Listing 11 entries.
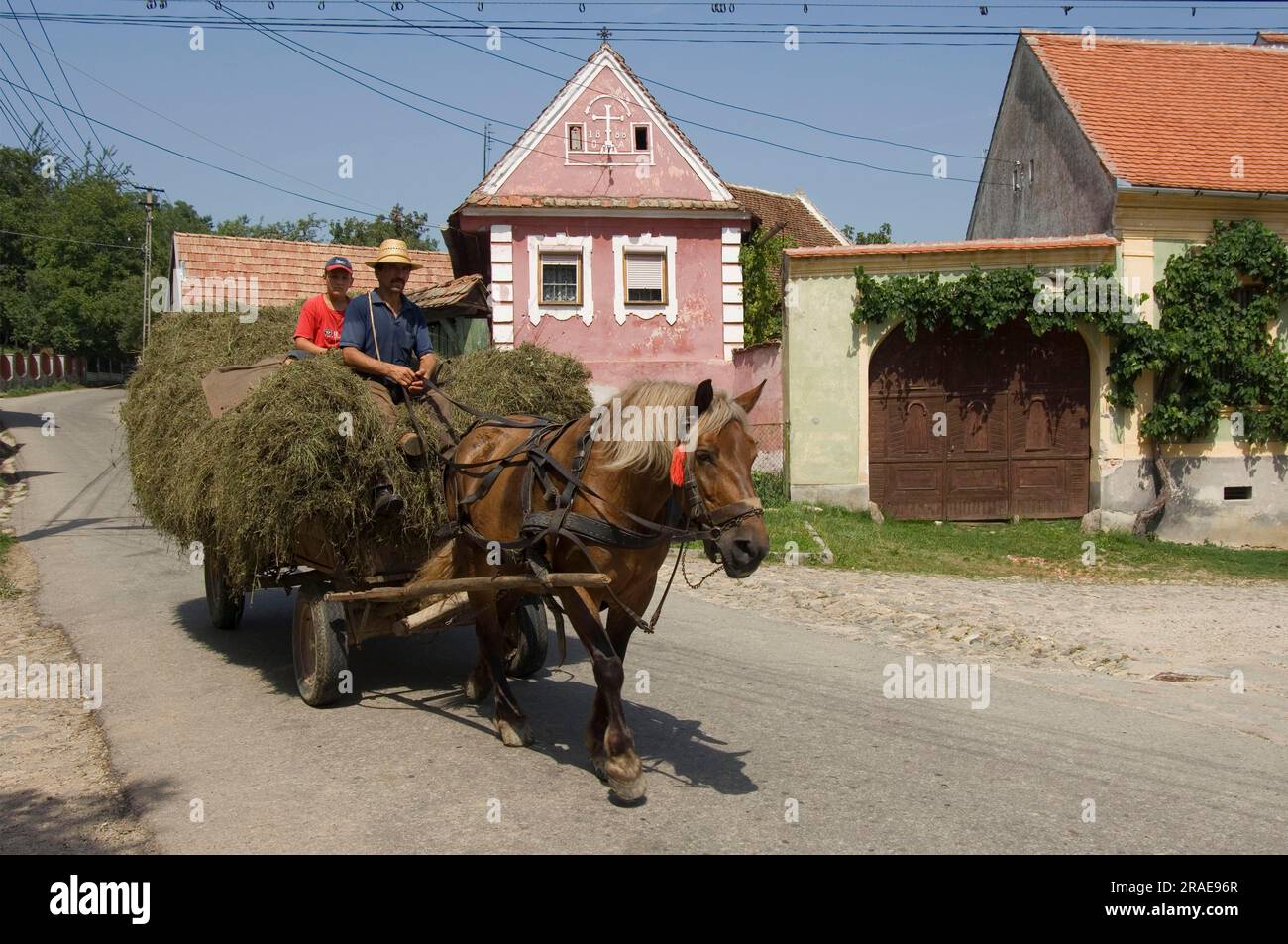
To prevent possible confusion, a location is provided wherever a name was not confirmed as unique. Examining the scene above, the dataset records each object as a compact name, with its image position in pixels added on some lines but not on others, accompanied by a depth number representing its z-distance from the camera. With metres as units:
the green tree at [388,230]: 64.38
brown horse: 4.52
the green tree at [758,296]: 23.16
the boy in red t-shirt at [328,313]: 7.61
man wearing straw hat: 6.32
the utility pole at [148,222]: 37.71
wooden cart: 6.11
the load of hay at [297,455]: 5.77
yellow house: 15.05
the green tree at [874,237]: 42.68
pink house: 19.00
